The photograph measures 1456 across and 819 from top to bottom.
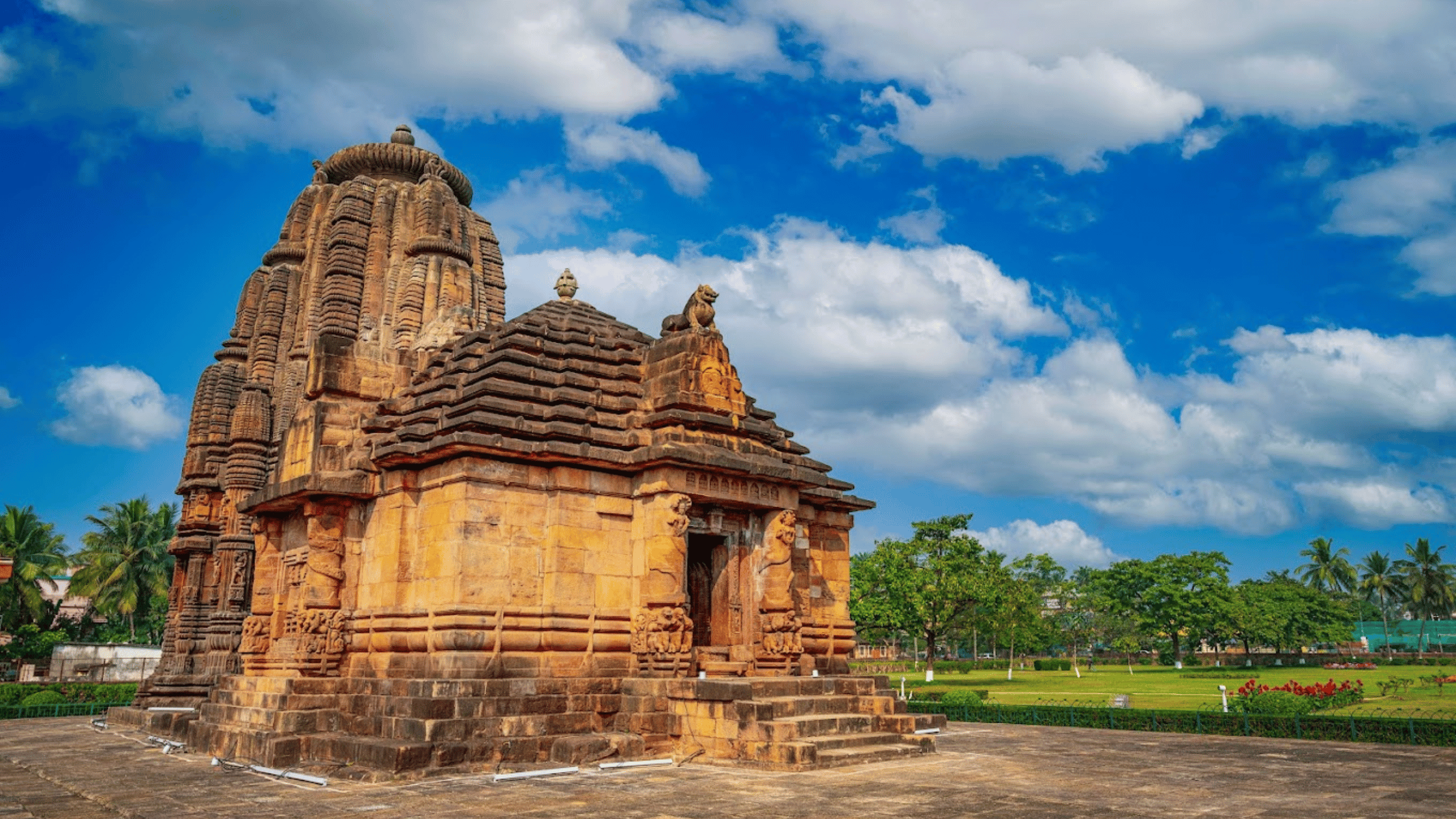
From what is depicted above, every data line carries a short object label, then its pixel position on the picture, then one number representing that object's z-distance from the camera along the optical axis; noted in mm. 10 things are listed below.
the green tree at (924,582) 45062
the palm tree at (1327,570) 96938
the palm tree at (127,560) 57906
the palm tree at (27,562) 53469
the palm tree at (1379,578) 95375
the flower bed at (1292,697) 19500
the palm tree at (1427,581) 92062
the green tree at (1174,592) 61656
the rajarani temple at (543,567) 13789
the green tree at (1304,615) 71812
